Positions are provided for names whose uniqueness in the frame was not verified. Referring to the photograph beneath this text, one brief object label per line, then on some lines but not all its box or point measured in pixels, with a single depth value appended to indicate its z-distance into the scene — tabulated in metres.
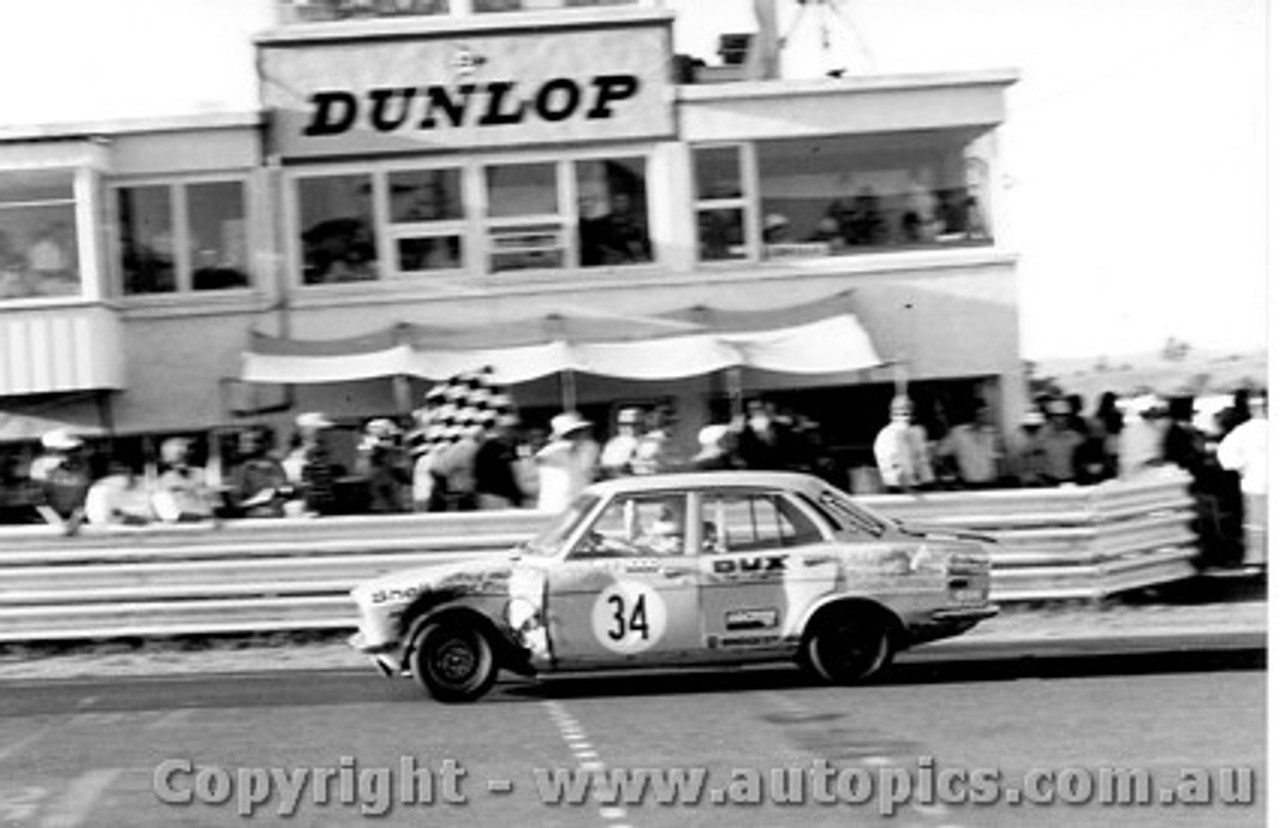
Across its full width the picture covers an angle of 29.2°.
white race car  14.77
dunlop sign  24.88
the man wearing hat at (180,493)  19.47
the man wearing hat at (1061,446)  20.41
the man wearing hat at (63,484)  19.72
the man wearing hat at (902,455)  19.30
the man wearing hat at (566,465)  18.95
